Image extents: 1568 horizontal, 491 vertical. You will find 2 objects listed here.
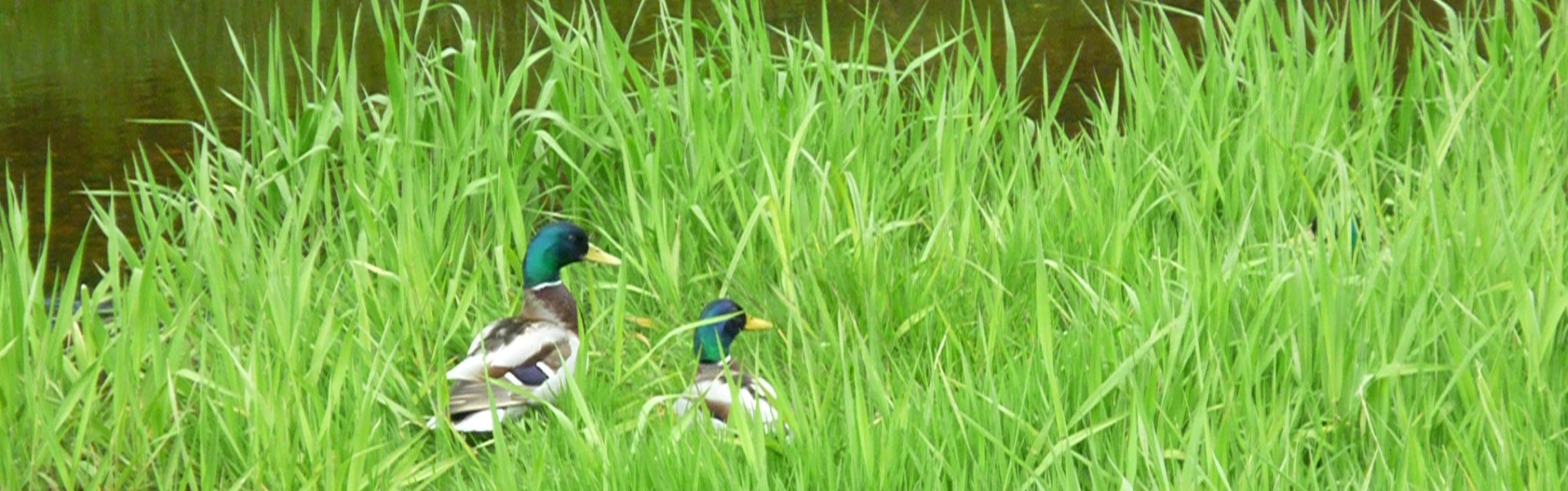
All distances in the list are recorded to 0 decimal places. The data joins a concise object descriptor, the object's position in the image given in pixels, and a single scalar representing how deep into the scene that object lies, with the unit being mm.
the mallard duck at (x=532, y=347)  6379
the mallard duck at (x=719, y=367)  6258
